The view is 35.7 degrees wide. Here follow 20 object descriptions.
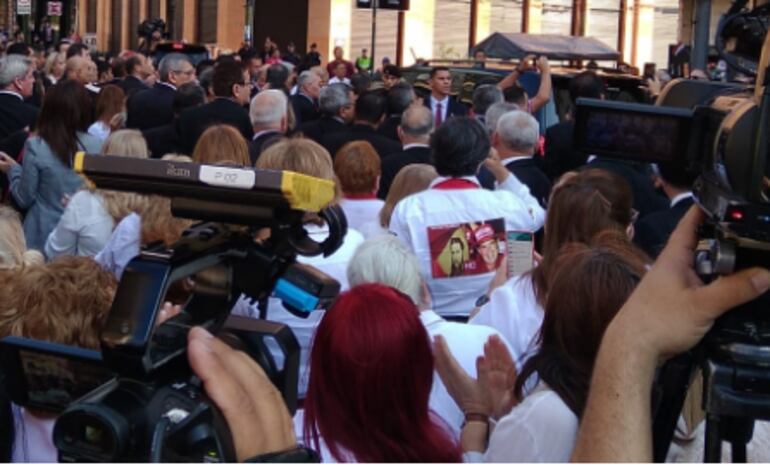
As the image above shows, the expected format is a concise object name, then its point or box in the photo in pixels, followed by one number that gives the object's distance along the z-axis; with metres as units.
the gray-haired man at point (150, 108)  10.48
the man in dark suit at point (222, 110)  9.05
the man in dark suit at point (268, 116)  8.34
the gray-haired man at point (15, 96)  9.30
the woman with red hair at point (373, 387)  2.66
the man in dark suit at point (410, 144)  7.97
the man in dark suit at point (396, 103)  10.63
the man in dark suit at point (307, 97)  12.88
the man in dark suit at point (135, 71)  12.84
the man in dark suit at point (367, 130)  9.04
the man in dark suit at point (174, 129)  9.24
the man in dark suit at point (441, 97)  12.20
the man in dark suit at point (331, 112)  10.10
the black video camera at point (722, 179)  2.31
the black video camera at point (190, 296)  2.04
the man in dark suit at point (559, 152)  8.85
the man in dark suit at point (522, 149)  7.40
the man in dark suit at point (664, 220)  5.36
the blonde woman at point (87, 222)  5.59
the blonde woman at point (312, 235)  4.23
